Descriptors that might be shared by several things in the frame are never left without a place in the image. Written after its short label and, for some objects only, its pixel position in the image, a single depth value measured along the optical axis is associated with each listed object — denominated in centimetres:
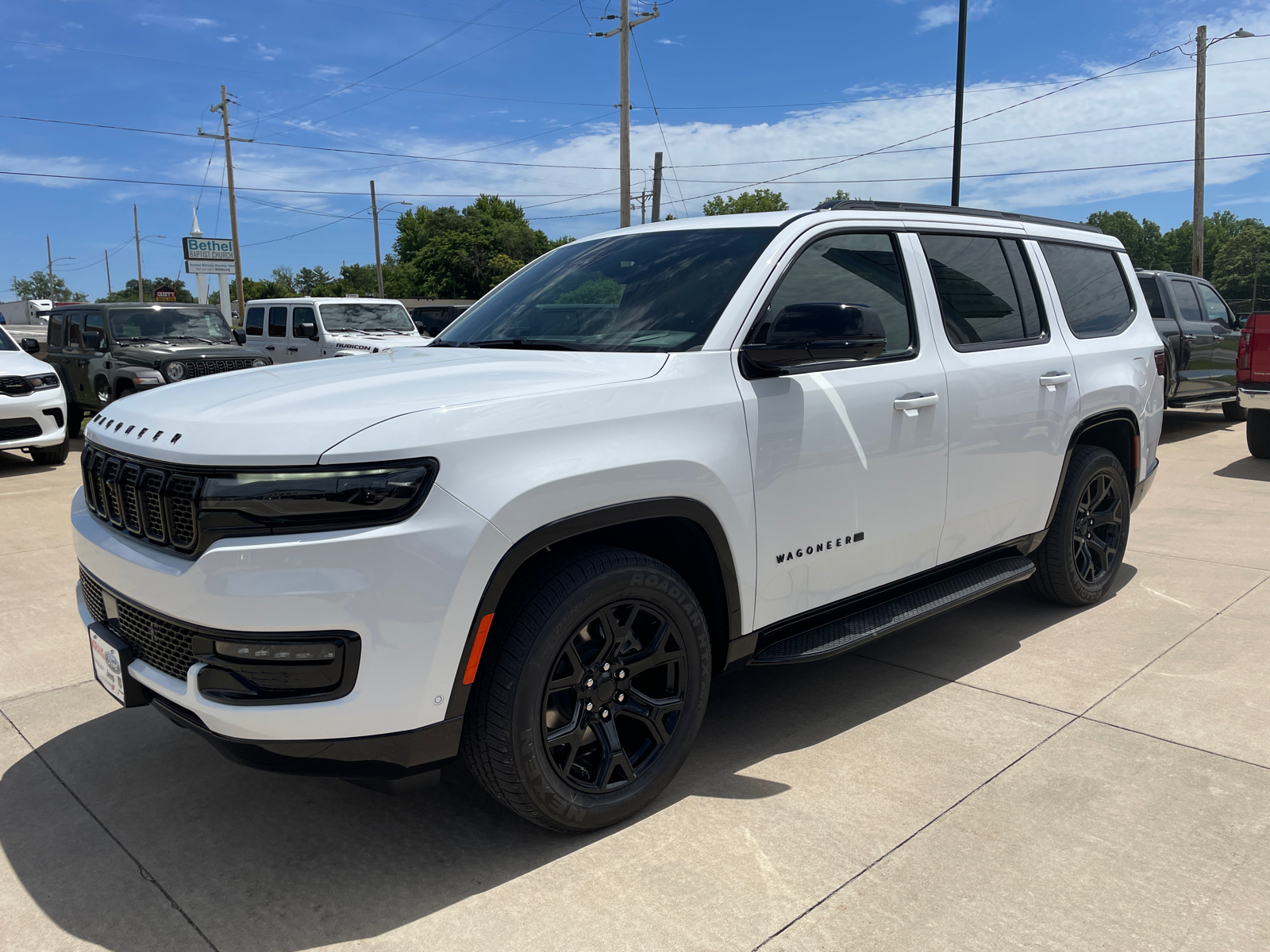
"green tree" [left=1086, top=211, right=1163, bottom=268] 11769
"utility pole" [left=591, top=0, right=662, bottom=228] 2573
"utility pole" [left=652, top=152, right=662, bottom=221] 3681
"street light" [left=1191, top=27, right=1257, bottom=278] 2536
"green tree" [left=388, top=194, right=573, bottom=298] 7850
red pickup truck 949
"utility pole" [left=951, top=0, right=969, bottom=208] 1719
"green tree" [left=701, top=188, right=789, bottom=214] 7606
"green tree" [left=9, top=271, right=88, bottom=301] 13875
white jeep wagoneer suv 238
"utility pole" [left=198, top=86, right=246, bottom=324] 4203
